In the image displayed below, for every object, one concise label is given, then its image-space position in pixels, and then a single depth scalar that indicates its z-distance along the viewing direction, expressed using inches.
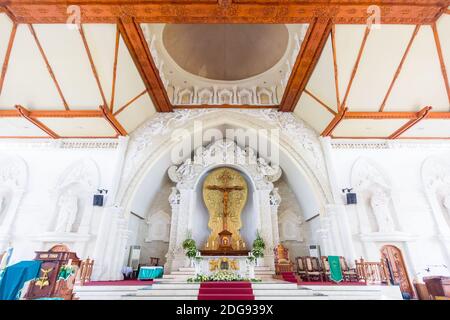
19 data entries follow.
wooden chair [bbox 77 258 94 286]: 232.7
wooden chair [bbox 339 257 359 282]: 244.5
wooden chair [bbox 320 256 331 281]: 269.3
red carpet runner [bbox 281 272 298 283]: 263.6
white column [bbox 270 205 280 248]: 342.0
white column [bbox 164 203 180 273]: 325.4
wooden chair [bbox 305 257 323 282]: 277.6
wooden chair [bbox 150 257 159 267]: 333.7
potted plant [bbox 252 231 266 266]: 310.3
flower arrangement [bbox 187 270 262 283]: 241.9
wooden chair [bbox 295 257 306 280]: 293.6
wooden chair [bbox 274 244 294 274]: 299.0
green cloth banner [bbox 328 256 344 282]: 243.0
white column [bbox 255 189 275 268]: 327.3
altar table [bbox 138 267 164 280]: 281.0
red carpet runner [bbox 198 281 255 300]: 178.7
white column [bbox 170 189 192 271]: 320.8
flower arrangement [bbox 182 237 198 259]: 304.9
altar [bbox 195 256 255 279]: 296.0
